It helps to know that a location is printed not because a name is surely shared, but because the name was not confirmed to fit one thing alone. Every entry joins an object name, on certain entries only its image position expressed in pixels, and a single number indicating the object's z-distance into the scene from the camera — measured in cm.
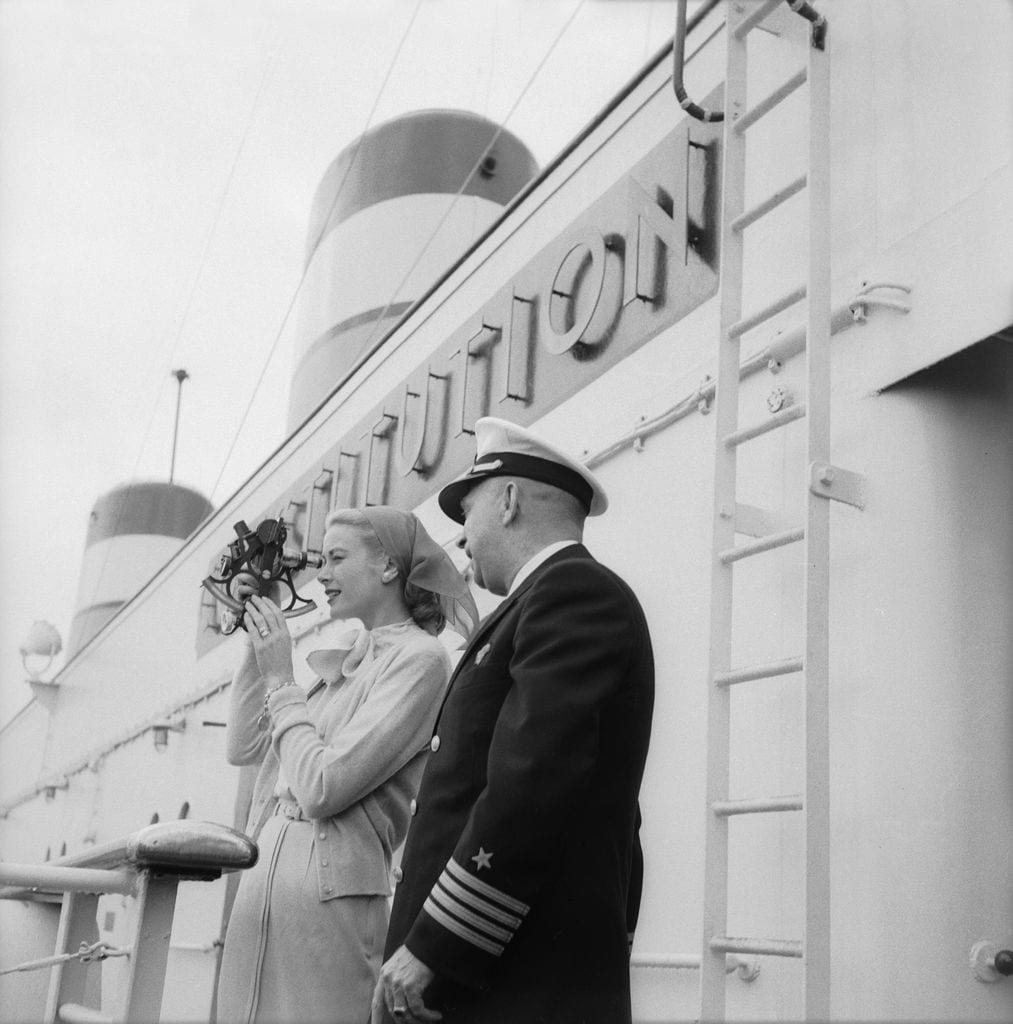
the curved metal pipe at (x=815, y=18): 270
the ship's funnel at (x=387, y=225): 764
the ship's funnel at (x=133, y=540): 1331
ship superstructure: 219
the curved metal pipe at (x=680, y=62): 293
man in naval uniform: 175
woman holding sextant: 233
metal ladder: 211
